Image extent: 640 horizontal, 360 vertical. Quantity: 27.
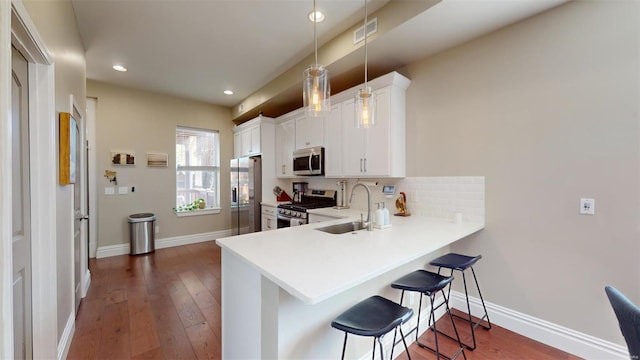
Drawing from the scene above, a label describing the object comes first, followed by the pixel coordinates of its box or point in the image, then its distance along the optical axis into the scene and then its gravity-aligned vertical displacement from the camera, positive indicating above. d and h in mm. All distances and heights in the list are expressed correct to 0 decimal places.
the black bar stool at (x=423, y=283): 1574 -702
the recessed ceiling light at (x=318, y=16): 2321 +1524
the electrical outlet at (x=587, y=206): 1794 -212
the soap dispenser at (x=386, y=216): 2113 -323
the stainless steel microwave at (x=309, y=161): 3504 +247
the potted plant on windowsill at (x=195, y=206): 4986 -547
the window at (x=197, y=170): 4934 +176
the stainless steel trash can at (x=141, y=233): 4145 -905
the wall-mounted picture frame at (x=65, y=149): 1850 +228
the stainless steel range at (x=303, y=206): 3459 -406
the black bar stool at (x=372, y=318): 1176 -711
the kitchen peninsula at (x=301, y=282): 1146 -506
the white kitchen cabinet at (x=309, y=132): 3543 +682
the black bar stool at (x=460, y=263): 1910 -674
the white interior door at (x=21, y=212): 1309 -184
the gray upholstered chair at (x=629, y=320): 844 -498
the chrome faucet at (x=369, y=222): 2020 -364
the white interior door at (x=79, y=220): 2412 -445
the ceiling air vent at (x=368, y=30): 2275 +1390
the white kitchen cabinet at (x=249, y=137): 4353 +783
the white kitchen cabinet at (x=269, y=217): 3950 -631
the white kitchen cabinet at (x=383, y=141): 2719 +423
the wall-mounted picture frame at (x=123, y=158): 4160 +350
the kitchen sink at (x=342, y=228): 2229 -463
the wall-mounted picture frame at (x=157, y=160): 4484 +343
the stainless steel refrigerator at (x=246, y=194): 4299 -277
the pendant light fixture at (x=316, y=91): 1824 +648
